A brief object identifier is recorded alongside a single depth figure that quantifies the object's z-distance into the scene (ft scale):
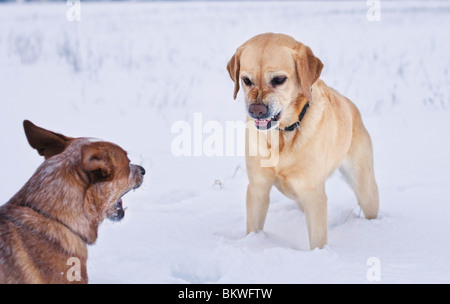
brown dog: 8.96
